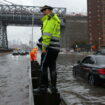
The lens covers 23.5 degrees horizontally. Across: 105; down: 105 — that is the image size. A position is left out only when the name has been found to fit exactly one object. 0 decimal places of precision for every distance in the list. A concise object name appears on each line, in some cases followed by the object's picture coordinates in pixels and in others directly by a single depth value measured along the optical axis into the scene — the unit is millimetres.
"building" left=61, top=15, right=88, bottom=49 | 144112
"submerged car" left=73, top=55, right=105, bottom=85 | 9742
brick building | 136062
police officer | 5555
